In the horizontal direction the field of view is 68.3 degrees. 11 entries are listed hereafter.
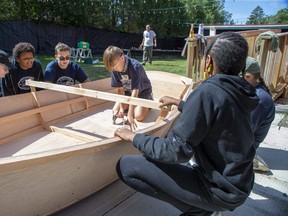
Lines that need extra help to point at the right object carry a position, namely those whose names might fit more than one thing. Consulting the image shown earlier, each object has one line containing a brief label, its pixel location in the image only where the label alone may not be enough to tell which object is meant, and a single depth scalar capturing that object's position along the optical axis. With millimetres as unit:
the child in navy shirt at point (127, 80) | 2505
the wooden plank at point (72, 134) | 2409
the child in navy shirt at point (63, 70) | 2952
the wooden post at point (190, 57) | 4250
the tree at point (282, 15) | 63853
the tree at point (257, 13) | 84800
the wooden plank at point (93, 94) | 2117
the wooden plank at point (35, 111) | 2293
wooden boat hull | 1336
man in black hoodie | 1129
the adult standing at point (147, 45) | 10166
